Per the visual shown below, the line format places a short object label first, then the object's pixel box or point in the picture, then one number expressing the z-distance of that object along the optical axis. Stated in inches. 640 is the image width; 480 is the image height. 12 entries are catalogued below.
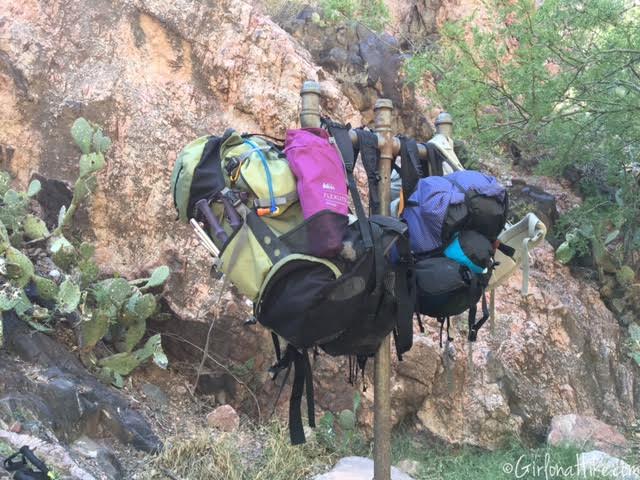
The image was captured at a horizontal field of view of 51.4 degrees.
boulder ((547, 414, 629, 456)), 203.5
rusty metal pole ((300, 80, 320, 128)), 104.7
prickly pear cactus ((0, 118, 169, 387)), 169.2
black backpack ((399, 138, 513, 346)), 98.8
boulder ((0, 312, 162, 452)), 144.0
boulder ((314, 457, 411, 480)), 172.6
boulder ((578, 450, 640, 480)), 161.2
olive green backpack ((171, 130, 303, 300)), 90.6
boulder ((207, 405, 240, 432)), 191.2
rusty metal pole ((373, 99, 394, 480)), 107.7
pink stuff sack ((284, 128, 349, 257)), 89.5
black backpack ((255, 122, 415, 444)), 88.7
